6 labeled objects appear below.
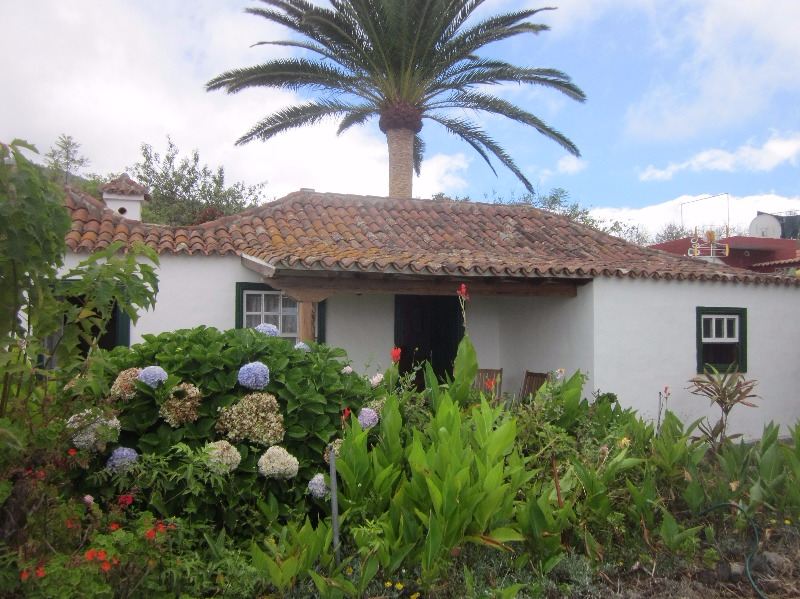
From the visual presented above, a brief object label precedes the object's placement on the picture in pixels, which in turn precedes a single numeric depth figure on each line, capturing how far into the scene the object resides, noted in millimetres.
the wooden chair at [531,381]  10008
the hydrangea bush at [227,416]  3357
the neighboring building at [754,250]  17625
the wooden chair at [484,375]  9555
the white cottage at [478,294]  8633
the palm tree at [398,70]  11281
